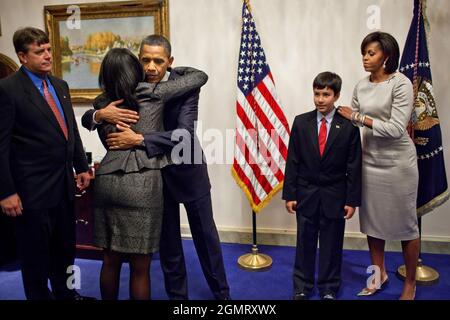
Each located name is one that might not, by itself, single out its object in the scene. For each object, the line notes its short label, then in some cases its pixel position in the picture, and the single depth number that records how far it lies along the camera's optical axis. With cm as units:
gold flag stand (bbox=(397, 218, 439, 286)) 285
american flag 319
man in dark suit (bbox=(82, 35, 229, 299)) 185
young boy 243
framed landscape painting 367
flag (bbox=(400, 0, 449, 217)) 280
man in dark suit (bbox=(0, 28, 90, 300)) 203
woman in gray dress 238
